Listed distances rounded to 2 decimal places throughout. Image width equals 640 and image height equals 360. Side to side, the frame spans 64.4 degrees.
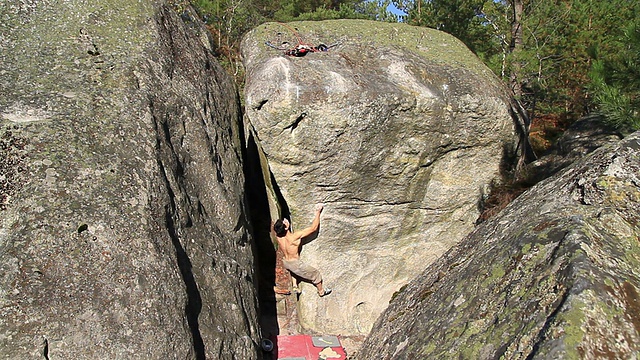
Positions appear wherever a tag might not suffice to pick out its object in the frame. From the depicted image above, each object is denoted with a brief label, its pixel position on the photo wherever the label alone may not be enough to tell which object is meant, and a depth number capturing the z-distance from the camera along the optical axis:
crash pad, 6.37
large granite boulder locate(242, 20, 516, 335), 6.39
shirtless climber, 7.07
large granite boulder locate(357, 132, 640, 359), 2.36
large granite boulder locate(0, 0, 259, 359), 3.43
